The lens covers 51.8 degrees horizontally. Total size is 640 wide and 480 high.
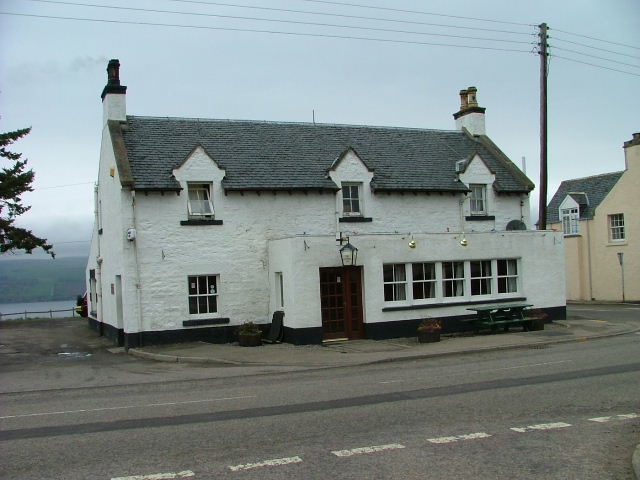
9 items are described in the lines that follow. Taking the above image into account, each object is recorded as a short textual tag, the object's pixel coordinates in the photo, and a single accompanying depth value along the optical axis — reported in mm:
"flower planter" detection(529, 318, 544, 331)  22844
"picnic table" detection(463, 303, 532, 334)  22422
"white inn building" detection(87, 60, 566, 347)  21625
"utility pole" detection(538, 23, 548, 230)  27000
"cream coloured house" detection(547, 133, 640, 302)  38375
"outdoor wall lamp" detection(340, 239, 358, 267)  21172
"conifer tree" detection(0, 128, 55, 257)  39000
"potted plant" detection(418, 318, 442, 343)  20906
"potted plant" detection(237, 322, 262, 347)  21172
